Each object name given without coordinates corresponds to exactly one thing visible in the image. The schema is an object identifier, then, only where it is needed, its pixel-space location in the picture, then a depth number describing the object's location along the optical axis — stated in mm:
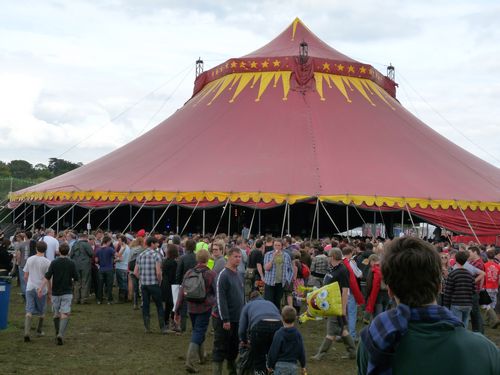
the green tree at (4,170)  65288
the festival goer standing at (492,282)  10109
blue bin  8648
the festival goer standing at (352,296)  7594
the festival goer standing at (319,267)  10061
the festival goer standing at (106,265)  12141
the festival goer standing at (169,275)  9250
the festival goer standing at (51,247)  11602
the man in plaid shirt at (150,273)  8805
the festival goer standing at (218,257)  8406
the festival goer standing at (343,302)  7113
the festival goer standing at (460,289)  7438
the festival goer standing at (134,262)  10836
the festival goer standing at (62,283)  7996
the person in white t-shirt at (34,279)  8227
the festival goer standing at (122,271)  12312
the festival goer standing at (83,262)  12102
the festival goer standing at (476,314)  7867
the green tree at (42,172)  66938
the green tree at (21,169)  69869
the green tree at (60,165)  74438
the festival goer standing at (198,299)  6730
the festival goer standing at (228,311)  6066
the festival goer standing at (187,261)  8430
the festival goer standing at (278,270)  8773
